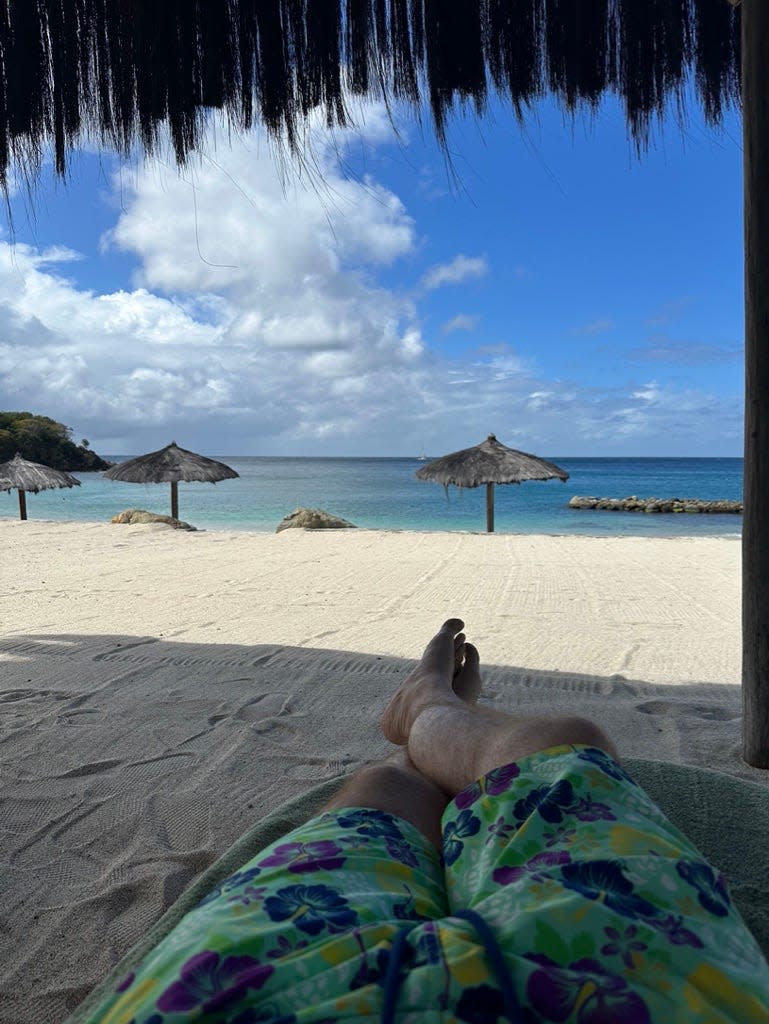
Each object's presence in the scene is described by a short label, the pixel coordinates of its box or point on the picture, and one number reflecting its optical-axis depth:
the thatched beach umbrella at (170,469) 13.12
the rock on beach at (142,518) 12.40
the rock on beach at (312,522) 11.77
